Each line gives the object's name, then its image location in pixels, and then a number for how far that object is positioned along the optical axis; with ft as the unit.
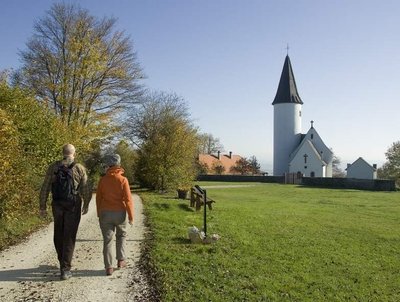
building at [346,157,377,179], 235.17
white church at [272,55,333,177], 251.19
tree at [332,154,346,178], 303.38
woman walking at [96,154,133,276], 22.63
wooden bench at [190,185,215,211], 54.96
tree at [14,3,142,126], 85.30
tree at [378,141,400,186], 202.49
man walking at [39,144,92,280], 21.88
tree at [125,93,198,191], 91.09
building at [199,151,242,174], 266.16
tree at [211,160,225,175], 266.36
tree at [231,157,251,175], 285.84
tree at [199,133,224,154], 305.94
